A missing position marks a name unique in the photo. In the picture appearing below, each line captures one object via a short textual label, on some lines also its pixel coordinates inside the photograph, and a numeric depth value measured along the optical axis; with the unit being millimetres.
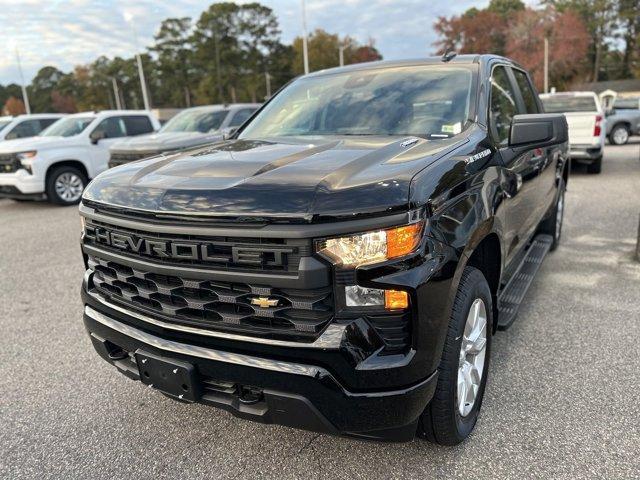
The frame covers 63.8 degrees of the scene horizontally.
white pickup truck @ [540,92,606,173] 10219
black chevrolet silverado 1870
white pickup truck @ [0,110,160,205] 9727
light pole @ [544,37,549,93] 46125
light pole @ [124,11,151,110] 31022
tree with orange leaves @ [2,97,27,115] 80112
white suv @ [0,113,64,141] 12625
